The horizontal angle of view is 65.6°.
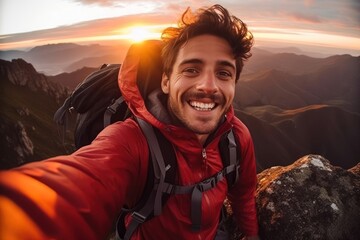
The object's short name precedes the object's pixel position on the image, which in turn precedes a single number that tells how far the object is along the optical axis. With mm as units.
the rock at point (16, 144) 25938
